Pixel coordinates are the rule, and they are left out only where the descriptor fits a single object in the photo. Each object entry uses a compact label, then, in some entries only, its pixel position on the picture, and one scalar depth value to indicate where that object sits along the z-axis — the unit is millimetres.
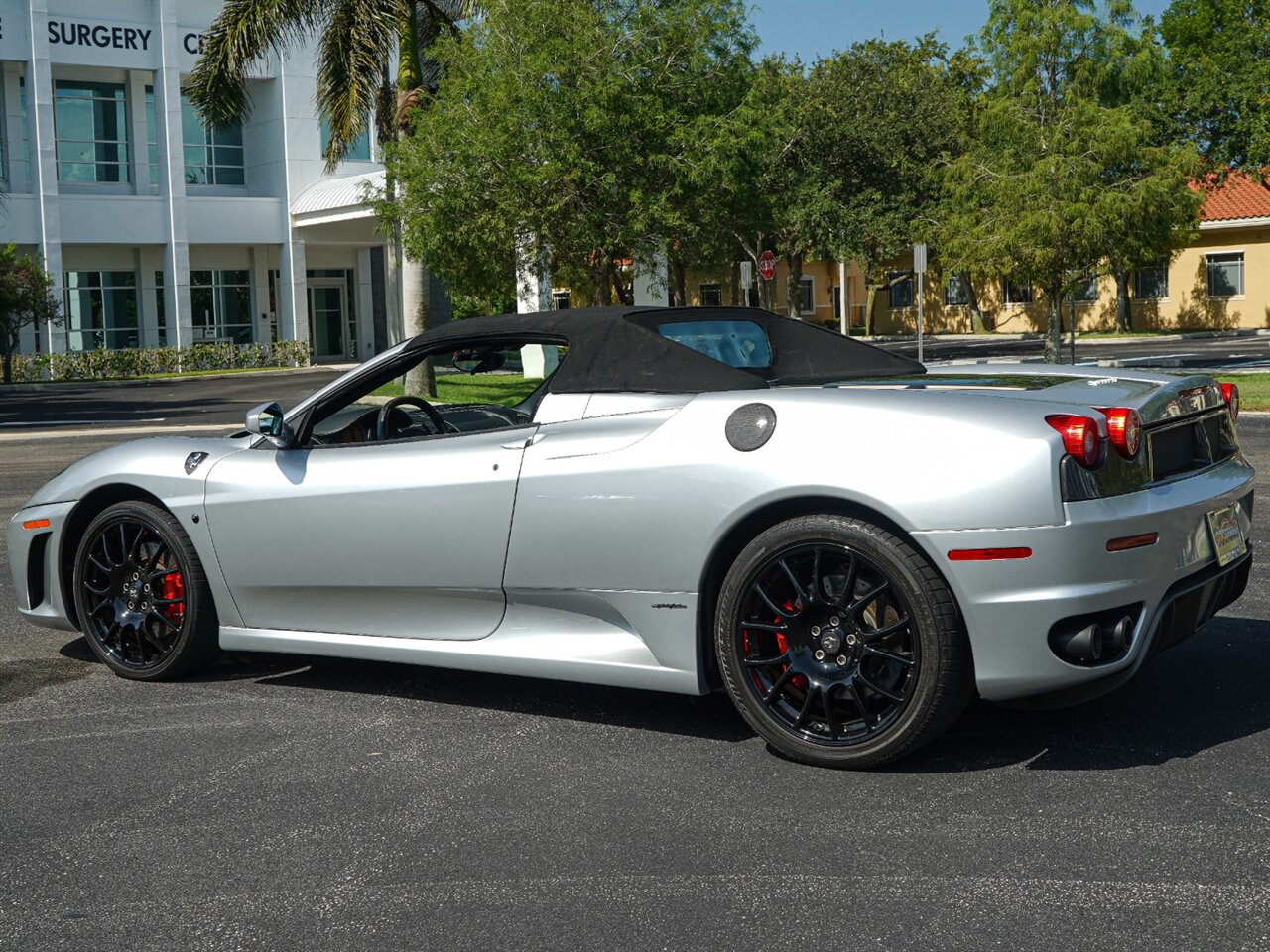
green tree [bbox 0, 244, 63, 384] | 35188
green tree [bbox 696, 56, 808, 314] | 22578
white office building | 40781
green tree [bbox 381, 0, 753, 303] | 22484
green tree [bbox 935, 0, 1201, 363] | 24172
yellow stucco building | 48281
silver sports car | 4094
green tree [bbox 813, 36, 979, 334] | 47500
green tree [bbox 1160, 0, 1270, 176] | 30438
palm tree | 24156
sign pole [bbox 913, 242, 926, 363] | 27297
